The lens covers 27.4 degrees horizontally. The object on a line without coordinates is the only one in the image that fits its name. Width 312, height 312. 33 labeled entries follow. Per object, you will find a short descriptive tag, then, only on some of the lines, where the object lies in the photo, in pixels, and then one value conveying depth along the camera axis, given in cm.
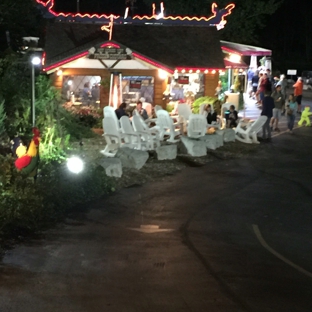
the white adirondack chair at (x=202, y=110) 1985
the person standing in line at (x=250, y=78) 3469
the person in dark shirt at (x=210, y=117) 1983
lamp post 1243
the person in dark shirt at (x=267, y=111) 1948
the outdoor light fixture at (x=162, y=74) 2188
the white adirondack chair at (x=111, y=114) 1671
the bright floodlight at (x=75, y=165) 1170
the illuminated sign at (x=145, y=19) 2394
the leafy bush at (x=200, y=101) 2363
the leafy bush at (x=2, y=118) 1344
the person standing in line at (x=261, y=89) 2625
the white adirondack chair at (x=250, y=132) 1869
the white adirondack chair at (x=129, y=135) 1606
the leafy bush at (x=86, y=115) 1998
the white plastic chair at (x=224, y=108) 2186
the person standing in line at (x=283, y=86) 2679
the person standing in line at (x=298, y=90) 2753
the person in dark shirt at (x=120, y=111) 1827
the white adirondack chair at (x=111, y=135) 1583
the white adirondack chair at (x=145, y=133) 1641
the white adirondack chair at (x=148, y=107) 2109
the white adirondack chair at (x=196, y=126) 1823
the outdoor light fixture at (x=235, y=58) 2773
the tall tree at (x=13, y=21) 1708
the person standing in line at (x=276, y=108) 2183
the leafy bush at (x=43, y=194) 938
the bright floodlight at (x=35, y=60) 1239
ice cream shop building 2078
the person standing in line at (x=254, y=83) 3366
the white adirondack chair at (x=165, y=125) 1788
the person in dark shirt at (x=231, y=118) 2089
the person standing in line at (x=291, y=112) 2111
